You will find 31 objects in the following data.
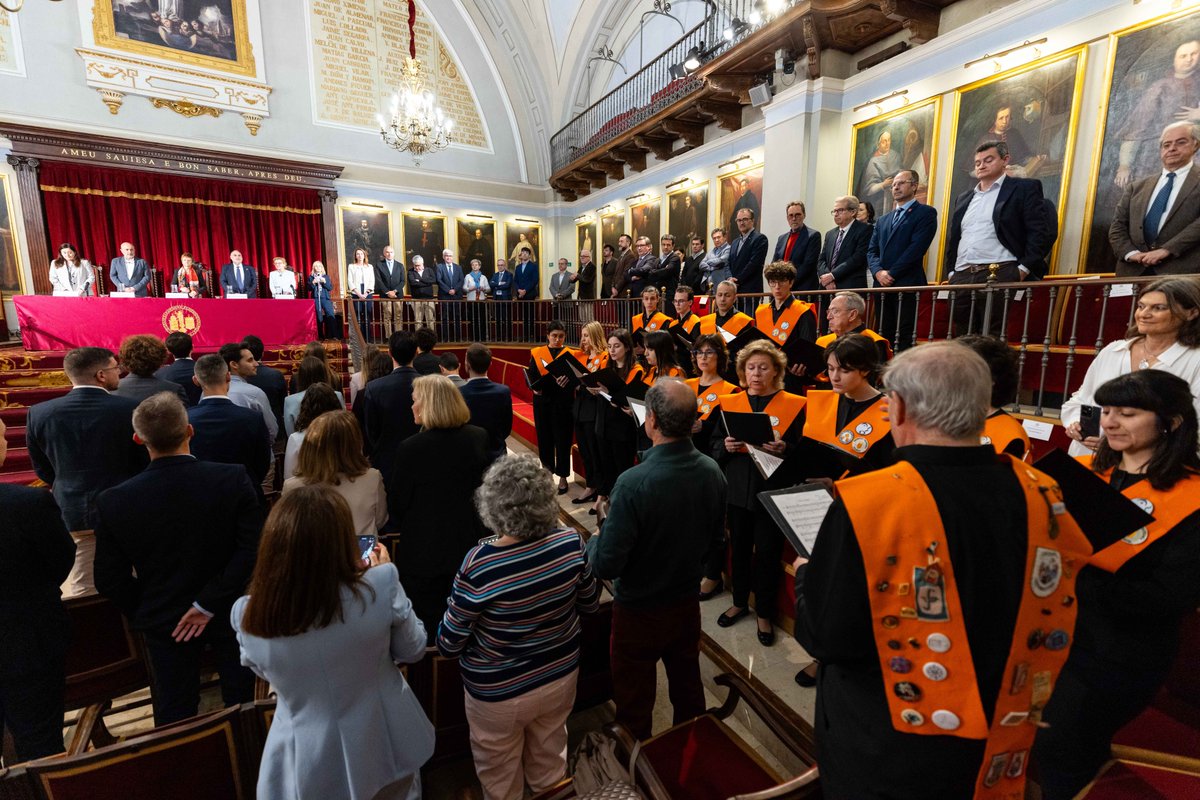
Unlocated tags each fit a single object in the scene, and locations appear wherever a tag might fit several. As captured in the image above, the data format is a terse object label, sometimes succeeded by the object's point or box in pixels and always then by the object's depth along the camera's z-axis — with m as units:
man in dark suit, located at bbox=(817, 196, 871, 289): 5.58
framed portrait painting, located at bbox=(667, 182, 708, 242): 10.78
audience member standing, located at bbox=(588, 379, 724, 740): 1.95
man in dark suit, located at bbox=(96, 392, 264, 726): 1.90
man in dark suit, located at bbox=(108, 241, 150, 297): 10.33
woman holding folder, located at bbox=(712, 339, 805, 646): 2.99
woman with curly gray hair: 1.67
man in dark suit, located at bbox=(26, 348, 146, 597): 2.72
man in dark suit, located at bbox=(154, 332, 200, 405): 4.16
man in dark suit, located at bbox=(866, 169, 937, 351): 5.04
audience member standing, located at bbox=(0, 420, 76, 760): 1.81
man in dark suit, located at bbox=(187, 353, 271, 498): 2.84
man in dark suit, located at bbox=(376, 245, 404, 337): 12.17
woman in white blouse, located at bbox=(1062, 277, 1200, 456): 2.54
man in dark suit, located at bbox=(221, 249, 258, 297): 10.98
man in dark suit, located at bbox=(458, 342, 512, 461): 3.66
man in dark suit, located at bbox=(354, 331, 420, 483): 3.50
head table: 7.02
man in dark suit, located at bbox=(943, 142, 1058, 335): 4.40
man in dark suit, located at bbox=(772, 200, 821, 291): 6.26
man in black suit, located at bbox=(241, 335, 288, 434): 4.62
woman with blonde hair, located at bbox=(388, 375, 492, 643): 2.51
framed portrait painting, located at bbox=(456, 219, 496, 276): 14.59
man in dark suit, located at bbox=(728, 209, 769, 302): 6.80
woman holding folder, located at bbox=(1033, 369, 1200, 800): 1.48
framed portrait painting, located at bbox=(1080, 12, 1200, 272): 4.70
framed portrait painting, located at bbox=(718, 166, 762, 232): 9.35
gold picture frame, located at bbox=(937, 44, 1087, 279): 5.49
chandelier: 9.67
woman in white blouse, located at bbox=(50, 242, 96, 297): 9.62
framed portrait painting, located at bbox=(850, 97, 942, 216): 6.71
